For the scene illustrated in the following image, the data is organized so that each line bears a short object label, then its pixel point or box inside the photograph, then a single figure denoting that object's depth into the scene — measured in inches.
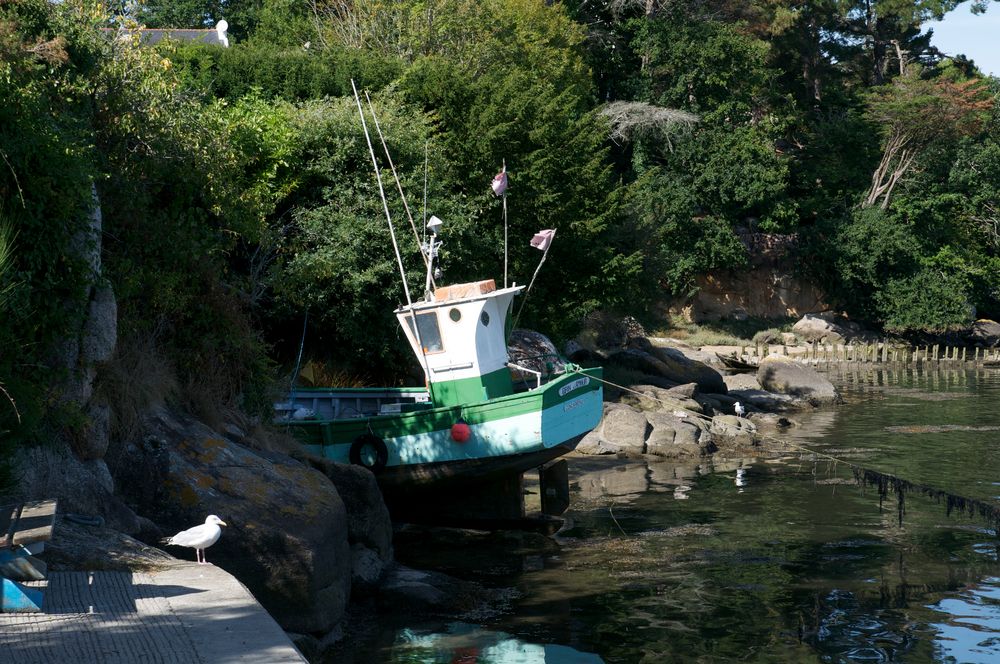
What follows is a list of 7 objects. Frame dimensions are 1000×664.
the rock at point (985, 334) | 2427.4
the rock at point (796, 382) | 1524.4
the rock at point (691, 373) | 1472.7
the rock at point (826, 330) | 2294.5
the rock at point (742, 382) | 1621.6
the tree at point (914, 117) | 2284.7
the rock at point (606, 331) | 1699.1
